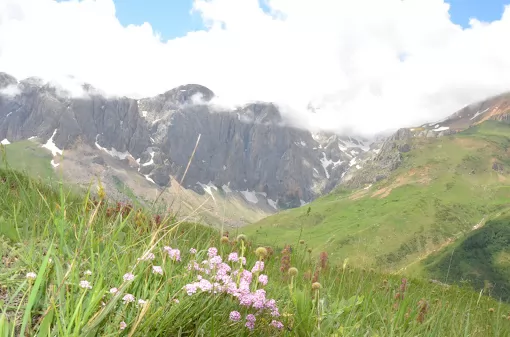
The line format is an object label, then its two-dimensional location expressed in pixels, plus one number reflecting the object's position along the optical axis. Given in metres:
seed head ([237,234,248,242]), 4.99
